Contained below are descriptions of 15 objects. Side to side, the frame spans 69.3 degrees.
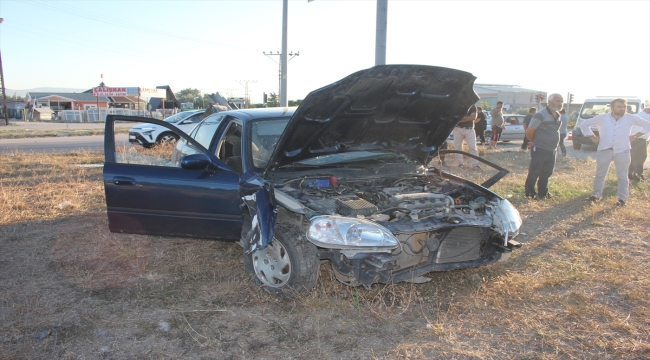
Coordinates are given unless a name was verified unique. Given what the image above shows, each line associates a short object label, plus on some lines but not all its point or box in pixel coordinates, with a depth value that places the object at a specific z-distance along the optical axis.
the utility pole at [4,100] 32.52
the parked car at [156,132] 15.04
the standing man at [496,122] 16.12
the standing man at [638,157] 9.12
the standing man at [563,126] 12.65
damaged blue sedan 3.52
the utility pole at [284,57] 15.31
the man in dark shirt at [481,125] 16.27
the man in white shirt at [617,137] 6.94
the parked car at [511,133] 21.71
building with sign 58.14
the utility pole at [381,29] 7.66
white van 17.12
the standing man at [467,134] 10.30
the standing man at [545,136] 7.24
